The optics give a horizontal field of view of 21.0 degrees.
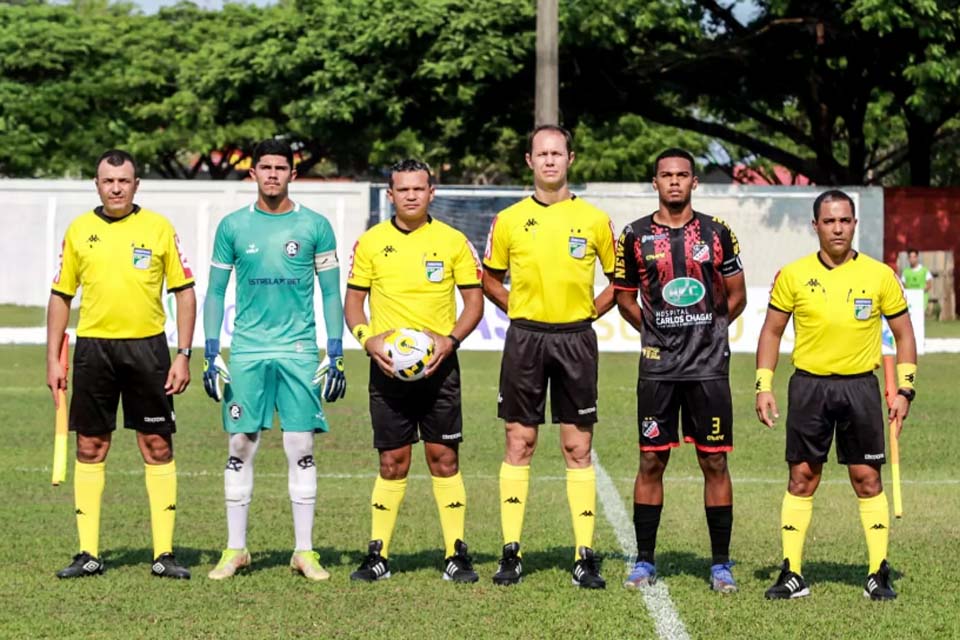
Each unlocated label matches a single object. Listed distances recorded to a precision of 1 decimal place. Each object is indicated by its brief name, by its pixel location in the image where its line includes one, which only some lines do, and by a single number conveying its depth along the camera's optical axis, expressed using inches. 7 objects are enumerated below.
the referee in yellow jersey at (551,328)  531.5
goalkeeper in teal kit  537.8
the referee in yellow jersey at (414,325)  536.8
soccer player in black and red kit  522.2
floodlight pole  1504.5
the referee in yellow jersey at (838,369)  511.1
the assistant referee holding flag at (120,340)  537.3
